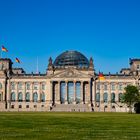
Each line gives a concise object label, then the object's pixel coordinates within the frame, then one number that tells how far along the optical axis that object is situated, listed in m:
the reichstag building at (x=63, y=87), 176.00
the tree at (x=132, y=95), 133.00
